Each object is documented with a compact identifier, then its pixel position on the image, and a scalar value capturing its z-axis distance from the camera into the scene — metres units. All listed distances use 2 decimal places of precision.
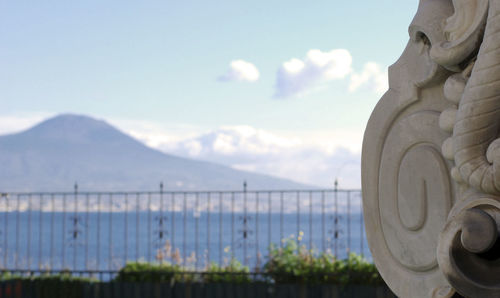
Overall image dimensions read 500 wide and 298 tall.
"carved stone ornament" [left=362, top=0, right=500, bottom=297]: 2.82
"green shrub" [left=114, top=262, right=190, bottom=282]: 8.72
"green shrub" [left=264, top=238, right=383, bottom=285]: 8.27
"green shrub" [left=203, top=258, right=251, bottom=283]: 8.58
